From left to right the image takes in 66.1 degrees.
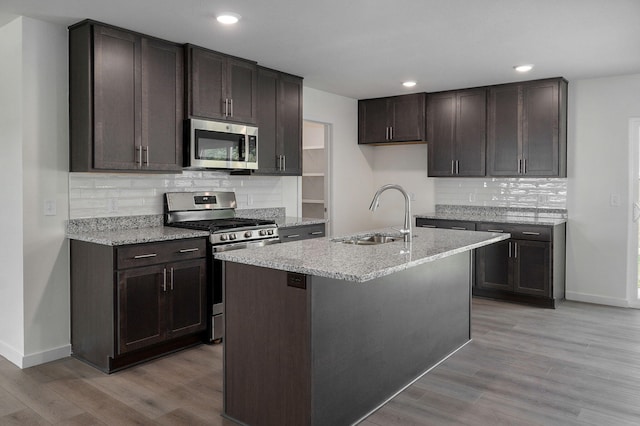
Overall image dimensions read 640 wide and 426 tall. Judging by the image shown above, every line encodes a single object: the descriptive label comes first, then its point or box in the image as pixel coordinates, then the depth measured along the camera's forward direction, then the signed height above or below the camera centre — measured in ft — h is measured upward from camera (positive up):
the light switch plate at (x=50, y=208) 11.28 -0.21
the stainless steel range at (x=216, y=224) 12.57 -0.69
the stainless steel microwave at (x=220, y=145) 13.14 +1.52
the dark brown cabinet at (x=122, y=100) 11.20 +2.39
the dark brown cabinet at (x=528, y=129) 16.69 +2.46
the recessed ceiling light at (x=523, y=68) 15.08 +4.08
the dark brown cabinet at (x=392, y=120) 19.57 +3.28
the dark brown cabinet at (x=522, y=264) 16.14 -2.22
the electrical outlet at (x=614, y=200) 16.49 -0.03
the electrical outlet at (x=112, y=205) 12.57 -0.16
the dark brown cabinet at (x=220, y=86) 13.15 +3.19
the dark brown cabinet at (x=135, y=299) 10.66 -2.31
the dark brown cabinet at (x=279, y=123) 15.49 +2.50
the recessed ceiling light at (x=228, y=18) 10.71 +4.03
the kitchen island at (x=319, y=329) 7.47 -2.19
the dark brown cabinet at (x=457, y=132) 18.26 +2.56
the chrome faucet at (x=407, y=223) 10.50 -0.52
